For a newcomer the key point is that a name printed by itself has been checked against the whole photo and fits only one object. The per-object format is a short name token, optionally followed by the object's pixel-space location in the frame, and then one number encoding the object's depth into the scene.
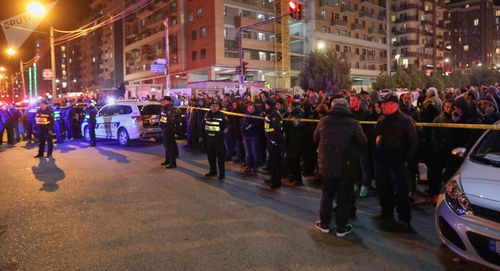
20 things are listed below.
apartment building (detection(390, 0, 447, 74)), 84.56
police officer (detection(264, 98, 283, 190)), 8.28
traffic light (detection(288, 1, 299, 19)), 18.79
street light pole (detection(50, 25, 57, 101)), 26.34
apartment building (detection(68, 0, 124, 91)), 88.62
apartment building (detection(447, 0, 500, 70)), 129.38
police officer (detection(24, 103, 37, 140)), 18.30
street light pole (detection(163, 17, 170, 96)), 28.22
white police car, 15.17
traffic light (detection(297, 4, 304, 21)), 19.05
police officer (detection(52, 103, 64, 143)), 17.55
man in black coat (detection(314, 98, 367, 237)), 5.35
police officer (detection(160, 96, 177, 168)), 10.77
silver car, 3.85
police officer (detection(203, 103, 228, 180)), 9.29
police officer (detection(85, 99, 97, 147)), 15.67
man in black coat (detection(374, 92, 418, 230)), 5.64
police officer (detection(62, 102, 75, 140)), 18.14
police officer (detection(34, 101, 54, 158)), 13.12
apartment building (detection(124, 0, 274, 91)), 52.19
